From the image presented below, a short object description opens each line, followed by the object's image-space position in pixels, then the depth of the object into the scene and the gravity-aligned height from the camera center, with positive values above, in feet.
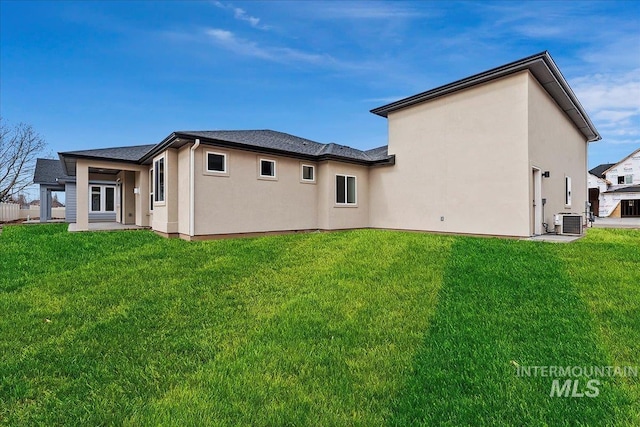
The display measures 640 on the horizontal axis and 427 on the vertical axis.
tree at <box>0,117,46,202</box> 82.89 +14.83
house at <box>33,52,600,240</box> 32.37 +4.88
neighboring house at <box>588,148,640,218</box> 98.37 +7.06
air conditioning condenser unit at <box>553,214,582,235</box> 34.99 -1.34
